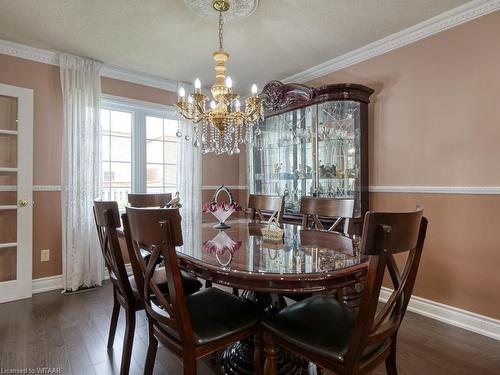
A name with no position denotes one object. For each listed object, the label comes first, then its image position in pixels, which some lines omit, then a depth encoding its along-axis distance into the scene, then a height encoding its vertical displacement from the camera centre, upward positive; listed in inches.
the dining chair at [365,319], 40.1 -23.4
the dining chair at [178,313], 46.3 -23.7
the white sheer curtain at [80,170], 121.3 +7.9
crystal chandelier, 89.8 +26.1
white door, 112.5 -0.6
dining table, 45.5 -12.8
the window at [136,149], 140.9 +20.2
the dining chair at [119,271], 64.8 -19.0
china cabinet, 114.7 +19.8
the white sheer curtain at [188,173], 155.3 +8.3
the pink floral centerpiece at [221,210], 85.5 -6.2
